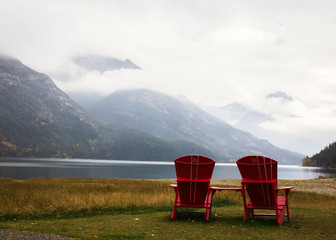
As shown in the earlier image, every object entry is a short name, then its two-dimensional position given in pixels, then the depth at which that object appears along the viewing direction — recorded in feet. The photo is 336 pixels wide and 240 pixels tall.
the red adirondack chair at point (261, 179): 28.45
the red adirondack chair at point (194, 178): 30.35
